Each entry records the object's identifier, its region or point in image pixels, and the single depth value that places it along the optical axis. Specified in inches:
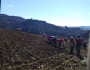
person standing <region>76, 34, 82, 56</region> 495.8
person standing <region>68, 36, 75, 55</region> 495.9
